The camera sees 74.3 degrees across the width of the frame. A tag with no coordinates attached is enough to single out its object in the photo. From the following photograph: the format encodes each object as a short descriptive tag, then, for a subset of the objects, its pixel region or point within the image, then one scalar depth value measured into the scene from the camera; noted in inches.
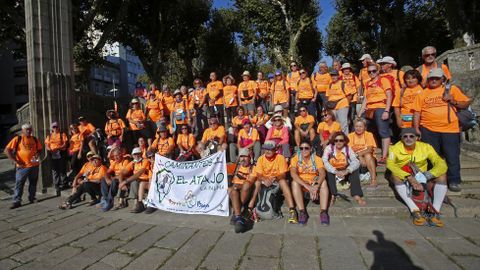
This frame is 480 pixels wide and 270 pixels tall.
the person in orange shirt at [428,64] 245.3
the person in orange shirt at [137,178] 281.1
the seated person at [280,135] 298.7
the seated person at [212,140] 332.2
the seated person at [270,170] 235.1
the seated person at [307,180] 220.1
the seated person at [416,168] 206.8
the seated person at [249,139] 318.7
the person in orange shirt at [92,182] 309.1
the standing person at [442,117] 224.4
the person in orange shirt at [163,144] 331.9
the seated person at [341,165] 235.9
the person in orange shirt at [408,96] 248.4
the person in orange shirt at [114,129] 388.5
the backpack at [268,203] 229.6
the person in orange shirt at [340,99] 305.7
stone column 379.2
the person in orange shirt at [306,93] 356.2
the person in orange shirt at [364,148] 255.0
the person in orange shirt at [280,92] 378.6
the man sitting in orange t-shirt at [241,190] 217.3
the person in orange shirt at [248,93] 398.0
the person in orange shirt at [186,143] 334.2
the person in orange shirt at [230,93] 409.1
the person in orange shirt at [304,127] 324.0
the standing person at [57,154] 360.2
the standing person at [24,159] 326.6
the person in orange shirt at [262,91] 408.8
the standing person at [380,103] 271.3
